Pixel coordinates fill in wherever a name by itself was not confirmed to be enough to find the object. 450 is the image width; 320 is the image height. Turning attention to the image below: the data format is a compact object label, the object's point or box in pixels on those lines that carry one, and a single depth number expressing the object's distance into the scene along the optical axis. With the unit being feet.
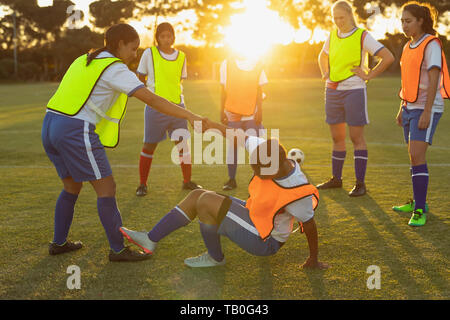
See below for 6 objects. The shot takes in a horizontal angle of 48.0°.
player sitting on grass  12.10
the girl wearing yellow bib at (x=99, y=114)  12.66
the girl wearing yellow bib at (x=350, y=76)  20.89
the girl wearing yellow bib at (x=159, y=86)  22.35
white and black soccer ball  24.97
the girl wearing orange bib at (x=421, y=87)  16.53
